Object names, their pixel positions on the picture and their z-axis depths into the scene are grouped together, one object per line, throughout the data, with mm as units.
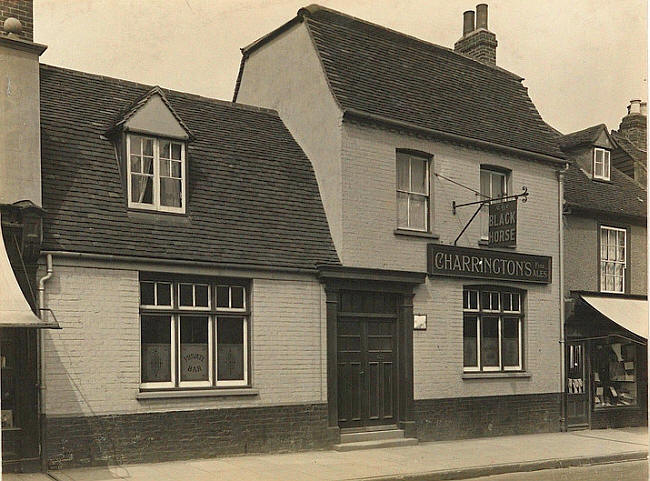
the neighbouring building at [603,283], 16156
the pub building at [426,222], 13375
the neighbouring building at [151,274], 10039
